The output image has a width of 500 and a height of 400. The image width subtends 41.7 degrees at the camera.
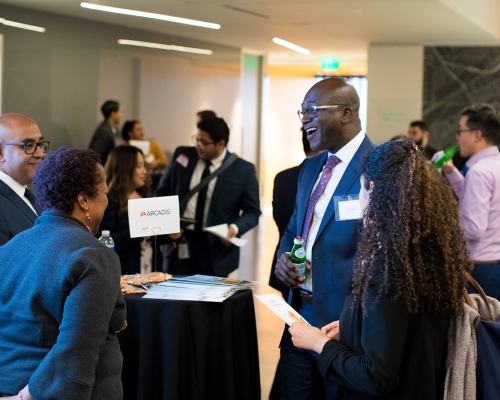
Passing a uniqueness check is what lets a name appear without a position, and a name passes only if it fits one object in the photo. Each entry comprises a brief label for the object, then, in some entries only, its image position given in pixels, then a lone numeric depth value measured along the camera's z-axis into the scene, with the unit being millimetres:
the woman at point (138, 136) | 9609
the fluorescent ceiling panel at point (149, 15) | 8492
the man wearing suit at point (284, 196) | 3801
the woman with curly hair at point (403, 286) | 1777
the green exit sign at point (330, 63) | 13312
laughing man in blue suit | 2668
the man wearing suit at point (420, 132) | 8359
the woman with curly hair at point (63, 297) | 1894
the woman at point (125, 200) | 4090
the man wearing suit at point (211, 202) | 4637
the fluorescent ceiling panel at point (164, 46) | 10280
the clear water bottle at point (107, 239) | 3508
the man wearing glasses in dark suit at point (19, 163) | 2803
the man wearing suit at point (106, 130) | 9172
